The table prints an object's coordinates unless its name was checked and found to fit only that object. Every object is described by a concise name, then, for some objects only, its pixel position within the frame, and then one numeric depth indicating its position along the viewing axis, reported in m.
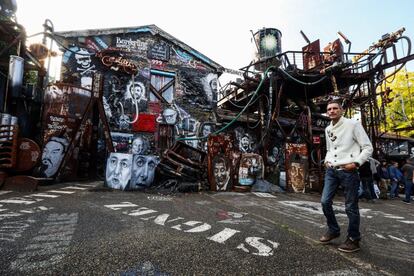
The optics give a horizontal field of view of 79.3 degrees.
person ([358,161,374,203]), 8.15
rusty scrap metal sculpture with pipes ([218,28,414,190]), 10.67
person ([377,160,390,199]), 9.82
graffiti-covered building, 12.70
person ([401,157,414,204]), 9.20
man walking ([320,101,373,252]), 2.87
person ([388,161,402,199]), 10.48
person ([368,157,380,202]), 8.47
